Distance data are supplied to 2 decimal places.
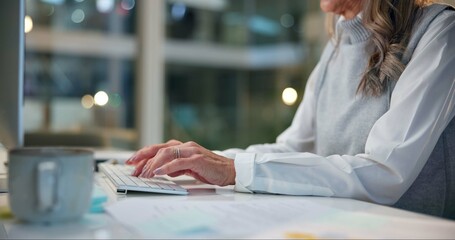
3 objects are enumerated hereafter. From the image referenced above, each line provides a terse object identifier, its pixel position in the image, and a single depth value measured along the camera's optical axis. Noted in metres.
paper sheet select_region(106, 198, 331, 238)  0.58
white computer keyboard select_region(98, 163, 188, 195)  0.85
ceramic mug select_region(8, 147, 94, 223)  0.58
